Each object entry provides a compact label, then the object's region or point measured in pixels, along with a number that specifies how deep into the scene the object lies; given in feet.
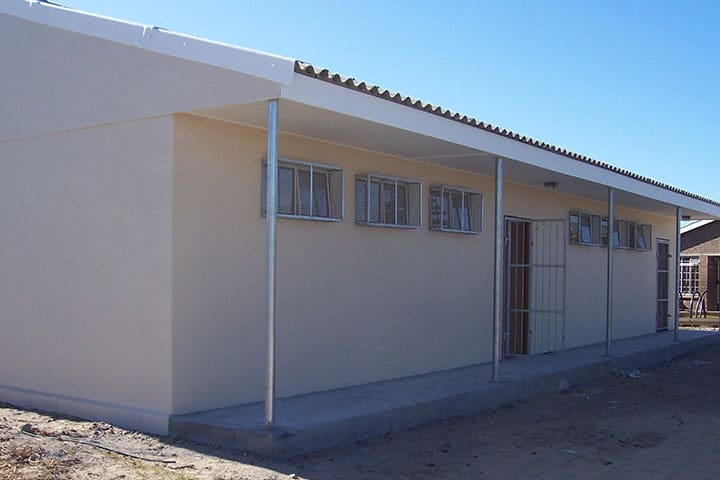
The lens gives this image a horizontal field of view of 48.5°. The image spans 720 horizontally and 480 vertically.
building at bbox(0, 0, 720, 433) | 23.11
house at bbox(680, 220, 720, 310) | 101.19
